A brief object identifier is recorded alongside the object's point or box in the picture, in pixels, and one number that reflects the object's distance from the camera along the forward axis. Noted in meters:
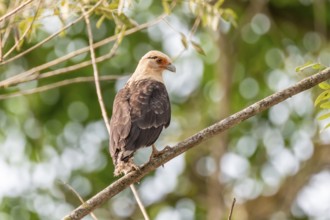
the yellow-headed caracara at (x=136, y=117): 11.98
